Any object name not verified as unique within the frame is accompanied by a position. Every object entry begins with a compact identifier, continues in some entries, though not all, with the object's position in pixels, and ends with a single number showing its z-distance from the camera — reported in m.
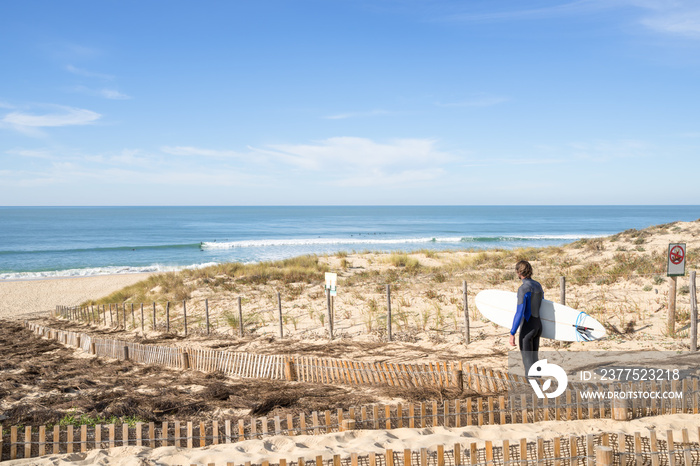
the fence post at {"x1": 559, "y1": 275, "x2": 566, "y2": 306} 9.36
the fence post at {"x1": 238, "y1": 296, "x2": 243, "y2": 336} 12.66
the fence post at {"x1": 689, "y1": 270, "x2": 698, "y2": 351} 8.20
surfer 6.14
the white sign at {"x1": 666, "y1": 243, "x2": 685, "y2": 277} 8.99
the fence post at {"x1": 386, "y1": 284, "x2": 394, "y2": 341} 10.75
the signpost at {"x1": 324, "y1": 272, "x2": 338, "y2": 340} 11.62
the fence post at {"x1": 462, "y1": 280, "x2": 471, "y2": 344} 9.95
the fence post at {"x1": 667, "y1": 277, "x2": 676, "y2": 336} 9.38
